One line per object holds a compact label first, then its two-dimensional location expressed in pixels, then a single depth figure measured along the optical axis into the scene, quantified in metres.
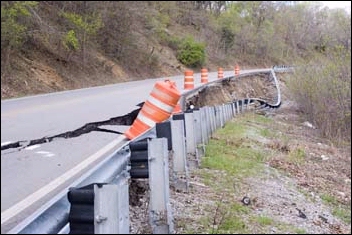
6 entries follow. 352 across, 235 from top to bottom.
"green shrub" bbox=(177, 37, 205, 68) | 44.97
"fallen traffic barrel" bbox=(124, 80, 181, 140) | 7.68
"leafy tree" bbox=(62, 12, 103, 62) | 16.91
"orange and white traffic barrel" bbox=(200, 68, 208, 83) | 23.63
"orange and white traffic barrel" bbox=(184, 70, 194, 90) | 18.55
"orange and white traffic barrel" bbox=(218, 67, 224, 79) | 29.02
